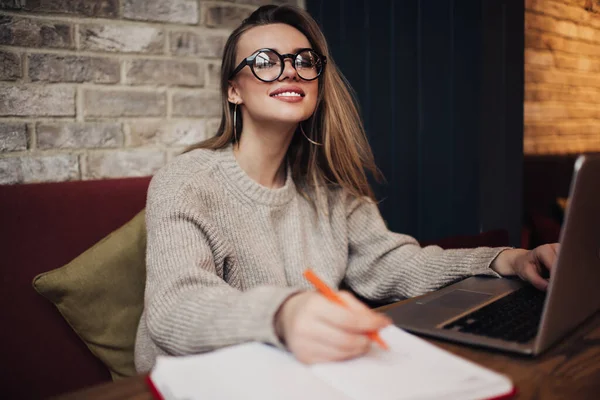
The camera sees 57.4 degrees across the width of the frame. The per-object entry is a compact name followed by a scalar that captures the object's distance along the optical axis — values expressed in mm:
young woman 1007
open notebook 614
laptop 745
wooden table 679
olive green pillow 1335
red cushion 1307
